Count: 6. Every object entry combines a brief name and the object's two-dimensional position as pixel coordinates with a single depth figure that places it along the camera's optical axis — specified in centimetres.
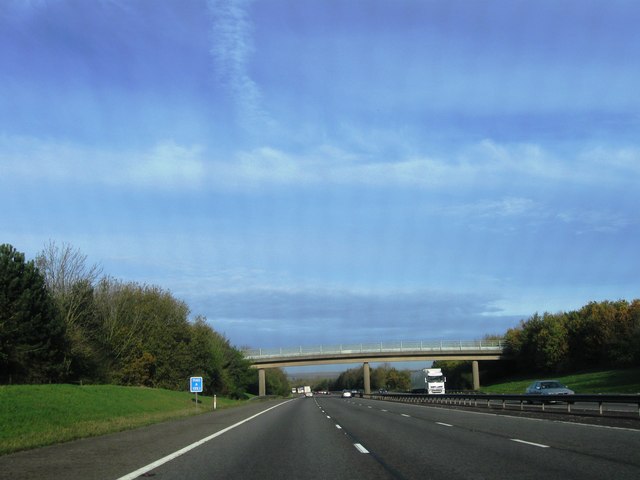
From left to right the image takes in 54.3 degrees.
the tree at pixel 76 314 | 6066
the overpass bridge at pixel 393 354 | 10425
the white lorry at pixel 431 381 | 8525
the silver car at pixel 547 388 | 4197
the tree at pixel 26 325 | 4869
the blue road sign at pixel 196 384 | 5299
